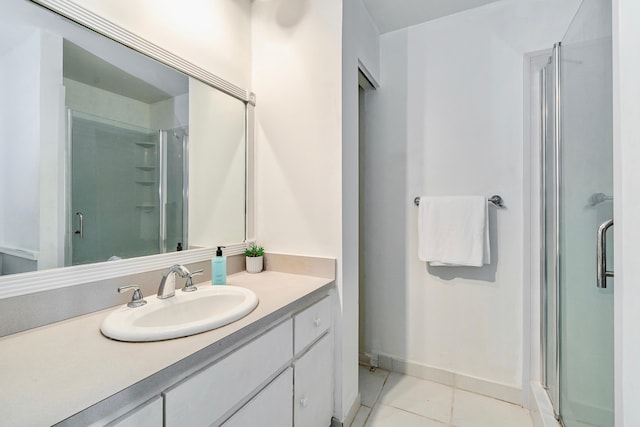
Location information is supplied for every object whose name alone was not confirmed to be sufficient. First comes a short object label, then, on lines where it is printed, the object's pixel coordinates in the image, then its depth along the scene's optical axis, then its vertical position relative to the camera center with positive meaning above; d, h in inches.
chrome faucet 41.9 -10.2
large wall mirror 33.5 +8.9
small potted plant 60.4 -9.5
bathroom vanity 21.8 -14.1
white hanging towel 65.4 -4.1
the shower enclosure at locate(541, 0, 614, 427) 38.8 -1.2
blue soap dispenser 50.4 -10.0
